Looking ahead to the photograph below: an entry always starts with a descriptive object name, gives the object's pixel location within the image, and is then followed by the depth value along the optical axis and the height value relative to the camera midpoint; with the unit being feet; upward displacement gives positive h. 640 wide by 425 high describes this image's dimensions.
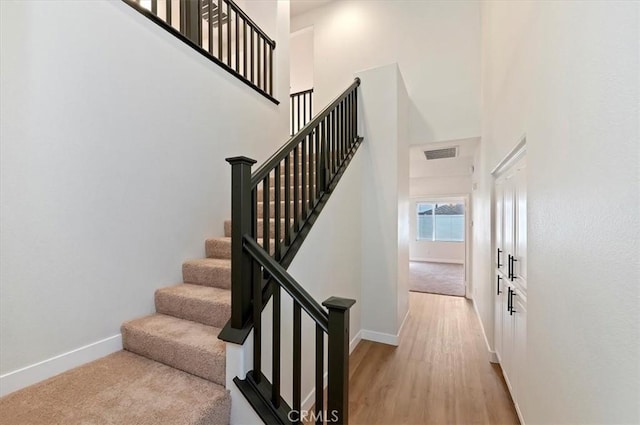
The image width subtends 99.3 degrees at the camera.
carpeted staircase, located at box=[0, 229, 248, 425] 4.49 -3.32
